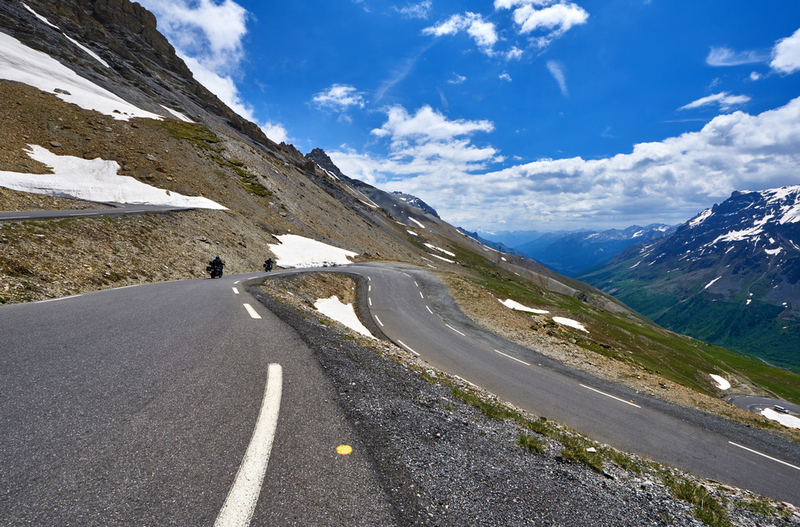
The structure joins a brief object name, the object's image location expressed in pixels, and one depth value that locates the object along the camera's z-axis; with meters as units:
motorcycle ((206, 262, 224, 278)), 23.08
